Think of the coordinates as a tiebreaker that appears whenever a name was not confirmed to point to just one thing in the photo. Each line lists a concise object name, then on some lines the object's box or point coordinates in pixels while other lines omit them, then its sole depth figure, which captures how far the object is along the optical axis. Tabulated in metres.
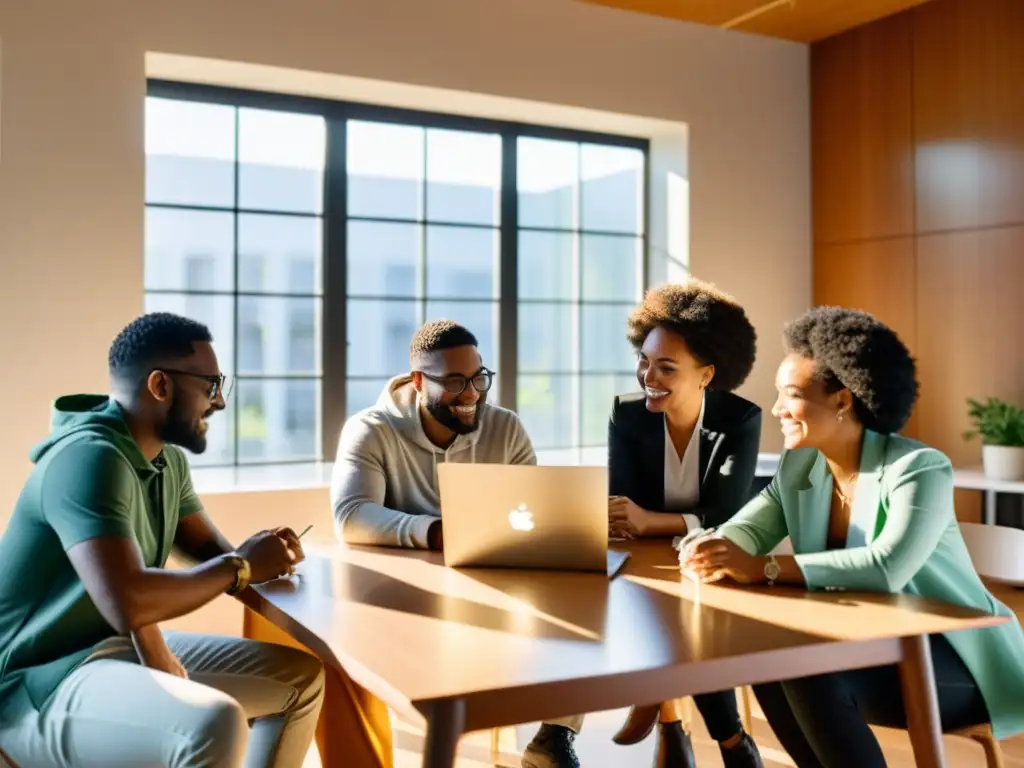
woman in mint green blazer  1.95
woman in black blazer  2.80
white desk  4.25
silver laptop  2.11
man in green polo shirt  1.70
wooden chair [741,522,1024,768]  2.40
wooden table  1.42
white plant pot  4.35
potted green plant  4.36
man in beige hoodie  2.65
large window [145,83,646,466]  4.40
